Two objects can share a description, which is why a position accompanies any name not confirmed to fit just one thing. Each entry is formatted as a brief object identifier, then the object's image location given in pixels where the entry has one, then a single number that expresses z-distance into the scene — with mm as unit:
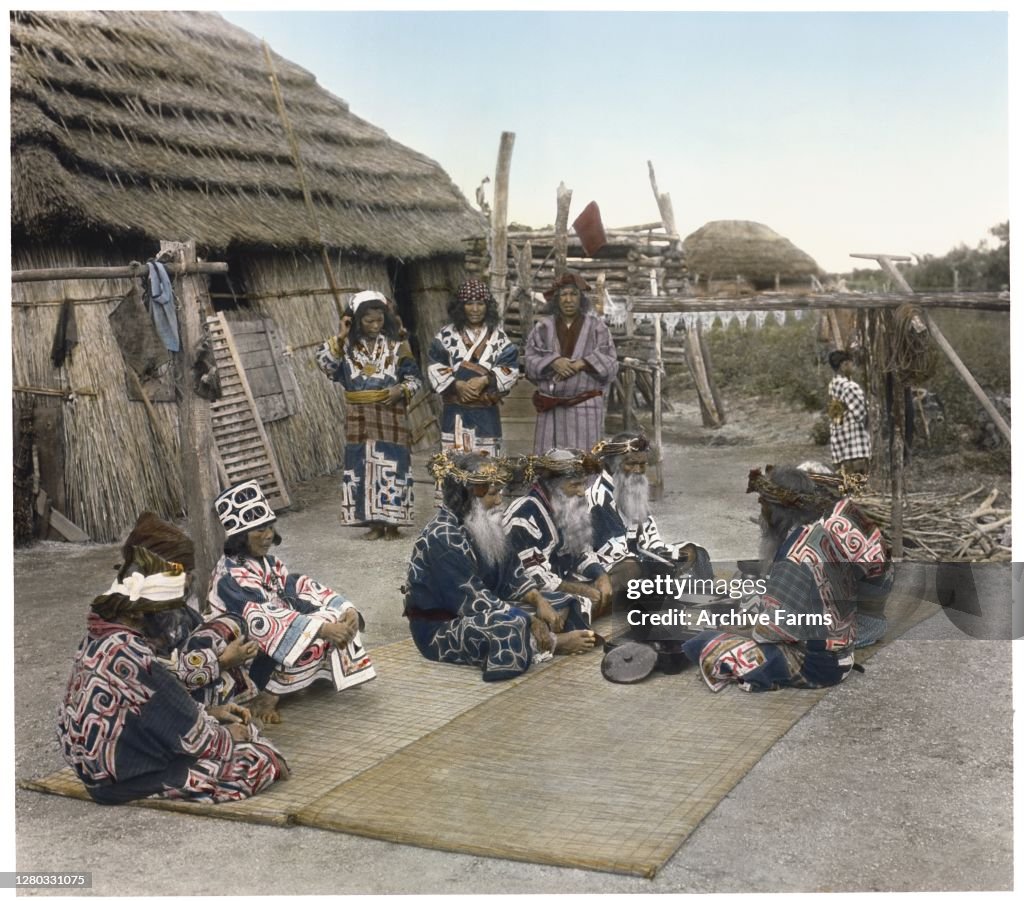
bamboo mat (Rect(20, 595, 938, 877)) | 4020
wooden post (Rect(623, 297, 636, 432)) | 10523
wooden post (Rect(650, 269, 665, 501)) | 9133
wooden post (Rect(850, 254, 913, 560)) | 7160
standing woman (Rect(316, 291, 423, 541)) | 8133
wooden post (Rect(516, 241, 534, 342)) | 9758
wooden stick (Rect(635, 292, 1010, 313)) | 6895
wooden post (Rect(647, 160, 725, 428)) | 13375
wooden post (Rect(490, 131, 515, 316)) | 8828
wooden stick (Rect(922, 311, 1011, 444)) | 7215
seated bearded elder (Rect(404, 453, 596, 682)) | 5445
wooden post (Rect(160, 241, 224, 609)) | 5605
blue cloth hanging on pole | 5523
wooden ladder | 8750
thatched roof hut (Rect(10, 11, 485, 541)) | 7922
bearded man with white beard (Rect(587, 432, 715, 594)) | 6246
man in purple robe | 7781
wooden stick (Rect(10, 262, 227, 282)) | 5480
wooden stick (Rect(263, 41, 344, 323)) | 9570
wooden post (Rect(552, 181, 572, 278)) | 9883
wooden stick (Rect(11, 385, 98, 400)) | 7898
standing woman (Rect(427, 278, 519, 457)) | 7992
